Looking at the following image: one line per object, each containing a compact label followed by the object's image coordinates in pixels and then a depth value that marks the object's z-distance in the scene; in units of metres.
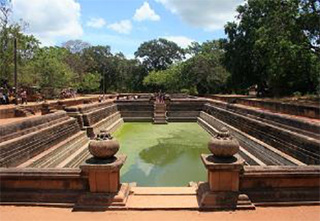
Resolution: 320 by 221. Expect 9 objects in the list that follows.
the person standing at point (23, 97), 20.28
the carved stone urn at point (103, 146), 5.41
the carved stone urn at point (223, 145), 5.32
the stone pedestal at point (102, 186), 5.29
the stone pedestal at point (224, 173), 5.28
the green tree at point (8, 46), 22.92
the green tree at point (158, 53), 62.27
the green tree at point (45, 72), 27.20
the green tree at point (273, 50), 18.39
